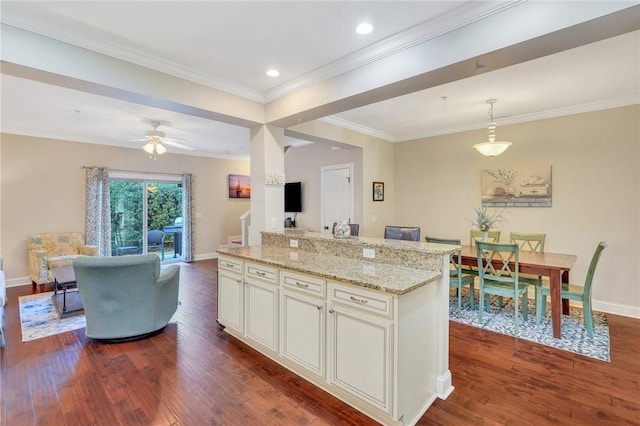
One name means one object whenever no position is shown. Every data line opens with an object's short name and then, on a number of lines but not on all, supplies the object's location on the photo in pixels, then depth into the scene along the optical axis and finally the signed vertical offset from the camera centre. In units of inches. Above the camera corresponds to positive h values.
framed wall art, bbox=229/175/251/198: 343.3 +25.3
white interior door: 229.6 +10.8
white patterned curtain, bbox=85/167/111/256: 244.7 -1.8
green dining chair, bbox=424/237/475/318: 150.5 -35.5
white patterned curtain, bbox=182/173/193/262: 304.7 -7.1
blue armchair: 119.6 -34.6
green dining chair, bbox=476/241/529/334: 133.4 -30.4
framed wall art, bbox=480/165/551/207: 179.8 +13.5
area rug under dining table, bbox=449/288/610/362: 119.9 -53.3
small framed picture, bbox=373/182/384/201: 227.9 +13.0
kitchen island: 75.5 -31.6
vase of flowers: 161.2 -6.8
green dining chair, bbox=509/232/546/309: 166.0 -18.7
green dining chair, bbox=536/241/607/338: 125.5 -36.4
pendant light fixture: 153.6 +31.1
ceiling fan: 202.4 +45.2
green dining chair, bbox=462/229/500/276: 185.0 -16.9
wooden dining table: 126.8 -25.6
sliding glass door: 275.1 -8.8
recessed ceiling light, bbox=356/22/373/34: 92.7 +55.0
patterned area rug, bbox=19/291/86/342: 135.0 -53.8
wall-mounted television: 267.0 +9.8
